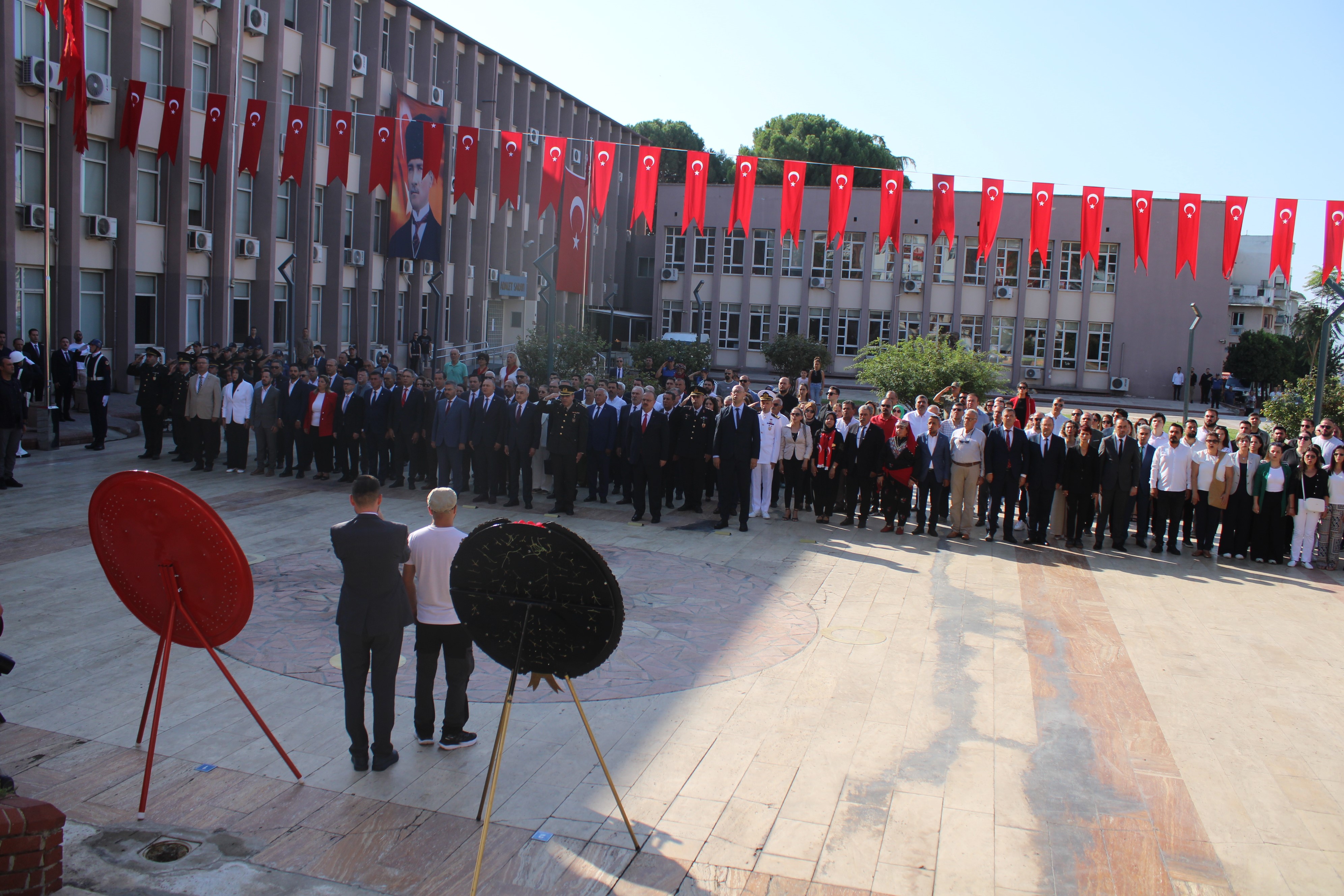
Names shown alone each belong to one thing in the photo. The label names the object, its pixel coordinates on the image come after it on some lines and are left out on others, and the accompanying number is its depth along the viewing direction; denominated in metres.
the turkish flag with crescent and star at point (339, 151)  21.64
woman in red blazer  15.87
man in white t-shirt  5.88
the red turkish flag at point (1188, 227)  19.20
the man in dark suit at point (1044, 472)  13.41
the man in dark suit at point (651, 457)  13.87
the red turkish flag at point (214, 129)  24.33
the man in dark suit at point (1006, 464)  13.51
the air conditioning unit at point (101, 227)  24.12
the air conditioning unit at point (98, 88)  23.42
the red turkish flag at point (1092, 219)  19.80
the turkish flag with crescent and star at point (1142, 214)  19.33
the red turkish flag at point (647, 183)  20.03
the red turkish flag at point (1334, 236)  17.75
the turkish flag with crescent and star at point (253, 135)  22.98
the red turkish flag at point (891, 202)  21.05
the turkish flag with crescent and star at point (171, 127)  24.42
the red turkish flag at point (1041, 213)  20.17
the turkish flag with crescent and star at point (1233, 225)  19.02
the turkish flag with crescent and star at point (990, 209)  19.88
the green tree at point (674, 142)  66.12
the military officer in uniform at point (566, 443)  13.91
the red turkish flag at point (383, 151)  21.19
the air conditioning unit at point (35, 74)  21.89
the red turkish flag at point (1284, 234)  18.20
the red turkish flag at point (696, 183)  20.98
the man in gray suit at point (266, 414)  16.31
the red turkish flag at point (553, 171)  20.97
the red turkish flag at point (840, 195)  21.14
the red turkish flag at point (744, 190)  20.92
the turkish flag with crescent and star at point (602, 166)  20.56
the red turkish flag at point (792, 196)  20.61
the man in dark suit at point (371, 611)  5.57
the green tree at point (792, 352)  42.03
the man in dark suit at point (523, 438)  14.31
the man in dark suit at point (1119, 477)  13.30
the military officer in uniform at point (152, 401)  16.81
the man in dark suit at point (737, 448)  13.63
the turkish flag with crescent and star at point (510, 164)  21.52
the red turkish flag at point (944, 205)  20.59
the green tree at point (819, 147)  61.25
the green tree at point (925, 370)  21.25
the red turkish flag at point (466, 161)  21.05
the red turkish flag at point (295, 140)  21.11
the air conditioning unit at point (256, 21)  28.62
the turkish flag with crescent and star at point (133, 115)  23.94
